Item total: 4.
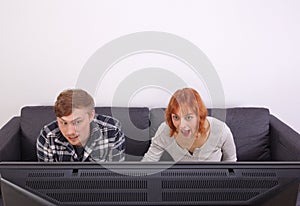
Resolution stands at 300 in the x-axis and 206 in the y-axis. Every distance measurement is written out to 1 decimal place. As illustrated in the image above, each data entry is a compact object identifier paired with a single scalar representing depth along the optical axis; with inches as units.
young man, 71.3
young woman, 73.8
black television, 34.2
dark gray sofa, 95.9
